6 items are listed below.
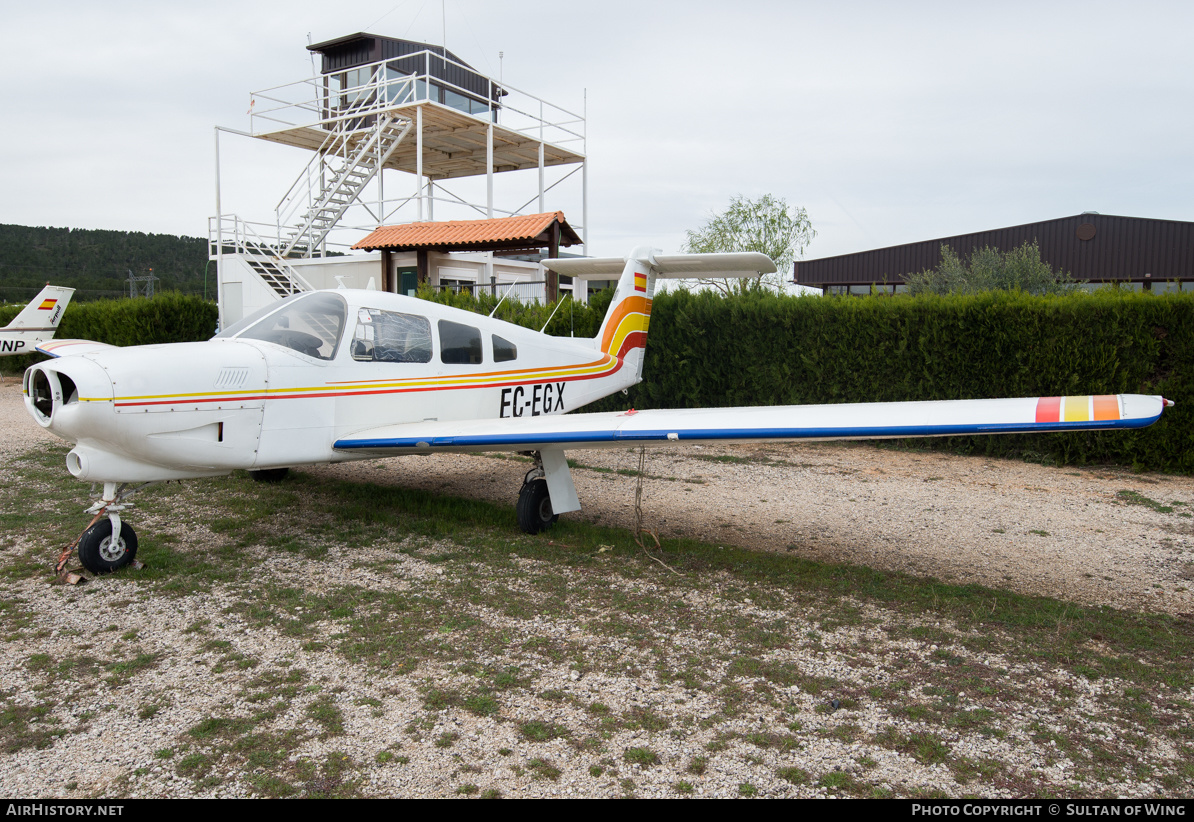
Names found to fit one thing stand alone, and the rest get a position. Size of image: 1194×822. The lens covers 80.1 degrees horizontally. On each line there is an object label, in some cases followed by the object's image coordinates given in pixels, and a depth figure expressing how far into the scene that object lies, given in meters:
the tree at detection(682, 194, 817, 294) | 38.12
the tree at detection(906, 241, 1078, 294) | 16.41
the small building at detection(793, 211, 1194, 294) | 23.19
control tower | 19.92
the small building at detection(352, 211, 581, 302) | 16.95
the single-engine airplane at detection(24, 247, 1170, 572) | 4.61
